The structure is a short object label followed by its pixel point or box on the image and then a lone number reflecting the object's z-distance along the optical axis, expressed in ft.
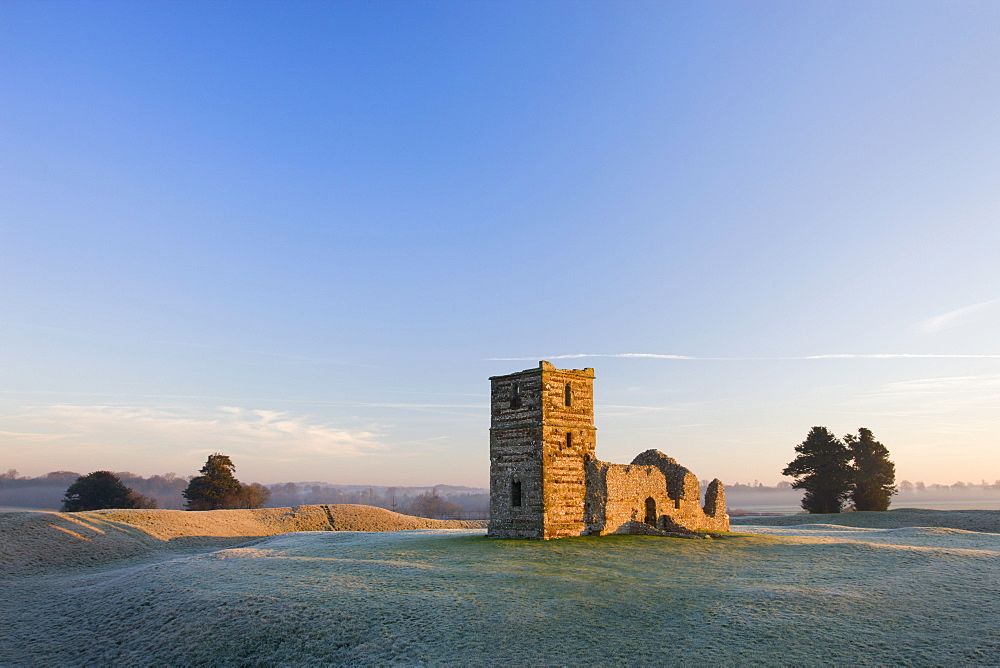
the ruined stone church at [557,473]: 97.19
